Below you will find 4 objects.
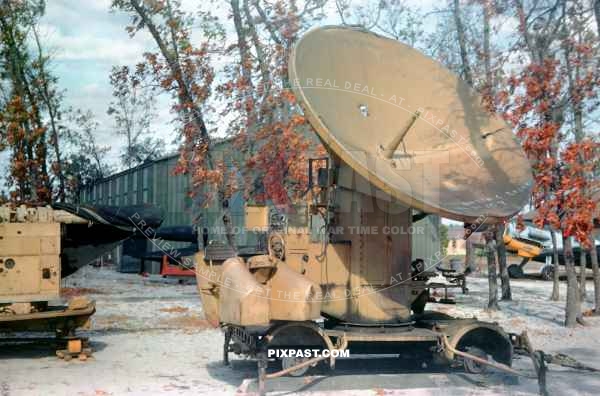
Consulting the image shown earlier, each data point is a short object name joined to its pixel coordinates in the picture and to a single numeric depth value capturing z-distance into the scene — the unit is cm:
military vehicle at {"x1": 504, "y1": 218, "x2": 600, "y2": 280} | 3275
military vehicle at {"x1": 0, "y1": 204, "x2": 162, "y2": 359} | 1186
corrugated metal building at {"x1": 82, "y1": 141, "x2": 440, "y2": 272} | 3069
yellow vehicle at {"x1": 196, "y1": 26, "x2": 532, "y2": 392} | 878
